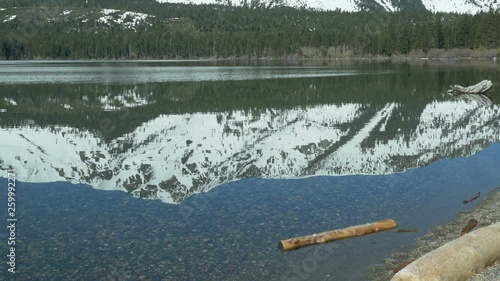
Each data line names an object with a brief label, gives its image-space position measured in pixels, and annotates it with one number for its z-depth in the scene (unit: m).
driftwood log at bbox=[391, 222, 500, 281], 10.23
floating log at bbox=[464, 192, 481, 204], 19.28
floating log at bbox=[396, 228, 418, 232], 15.87
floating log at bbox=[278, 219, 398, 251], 14.42
